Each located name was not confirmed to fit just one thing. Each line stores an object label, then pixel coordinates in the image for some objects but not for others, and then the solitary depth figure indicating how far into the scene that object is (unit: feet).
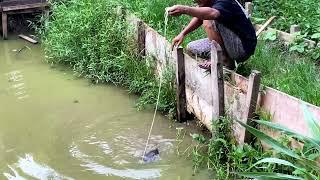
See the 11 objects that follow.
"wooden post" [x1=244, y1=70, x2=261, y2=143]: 14.38
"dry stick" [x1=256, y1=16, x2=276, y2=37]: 21.64
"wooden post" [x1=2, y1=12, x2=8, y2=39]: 33.90
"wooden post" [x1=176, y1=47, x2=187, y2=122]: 18.99
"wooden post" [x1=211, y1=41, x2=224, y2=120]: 15.76
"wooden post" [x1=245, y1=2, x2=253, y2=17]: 25.36
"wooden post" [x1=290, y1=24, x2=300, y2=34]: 22.33
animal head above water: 17.20
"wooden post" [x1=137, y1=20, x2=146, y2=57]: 23.94
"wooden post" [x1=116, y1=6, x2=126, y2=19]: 26.14
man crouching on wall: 15.46
